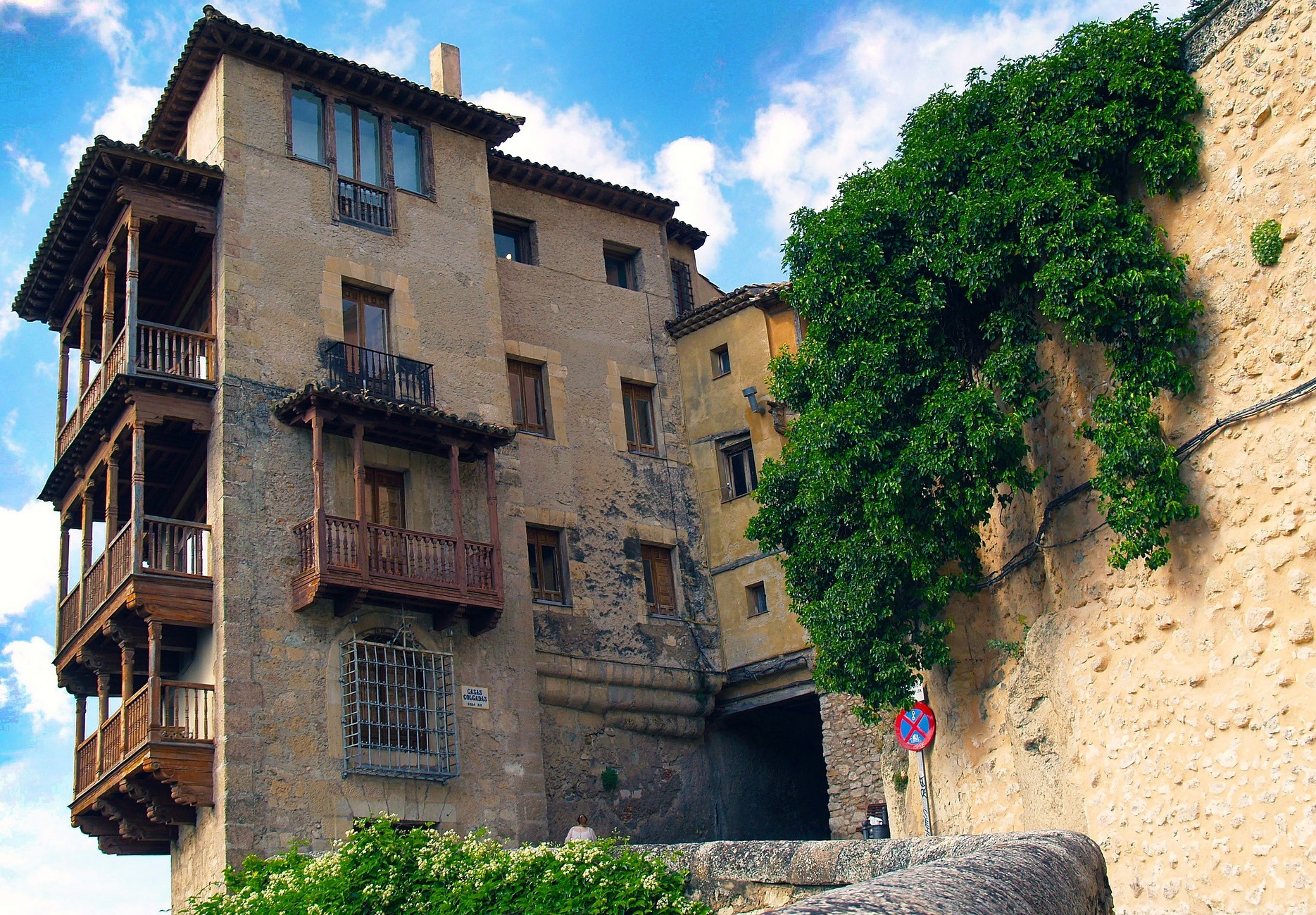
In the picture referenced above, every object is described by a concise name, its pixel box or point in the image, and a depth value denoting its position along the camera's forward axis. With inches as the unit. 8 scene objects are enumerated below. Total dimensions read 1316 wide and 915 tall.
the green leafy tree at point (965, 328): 626.2
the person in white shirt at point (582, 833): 709.3
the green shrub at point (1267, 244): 581.9
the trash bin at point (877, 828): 874.8
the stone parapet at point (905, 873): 188.5
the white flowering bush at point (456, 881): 480.7
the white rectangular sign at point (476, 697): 836.0
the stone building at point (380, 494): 772.0
